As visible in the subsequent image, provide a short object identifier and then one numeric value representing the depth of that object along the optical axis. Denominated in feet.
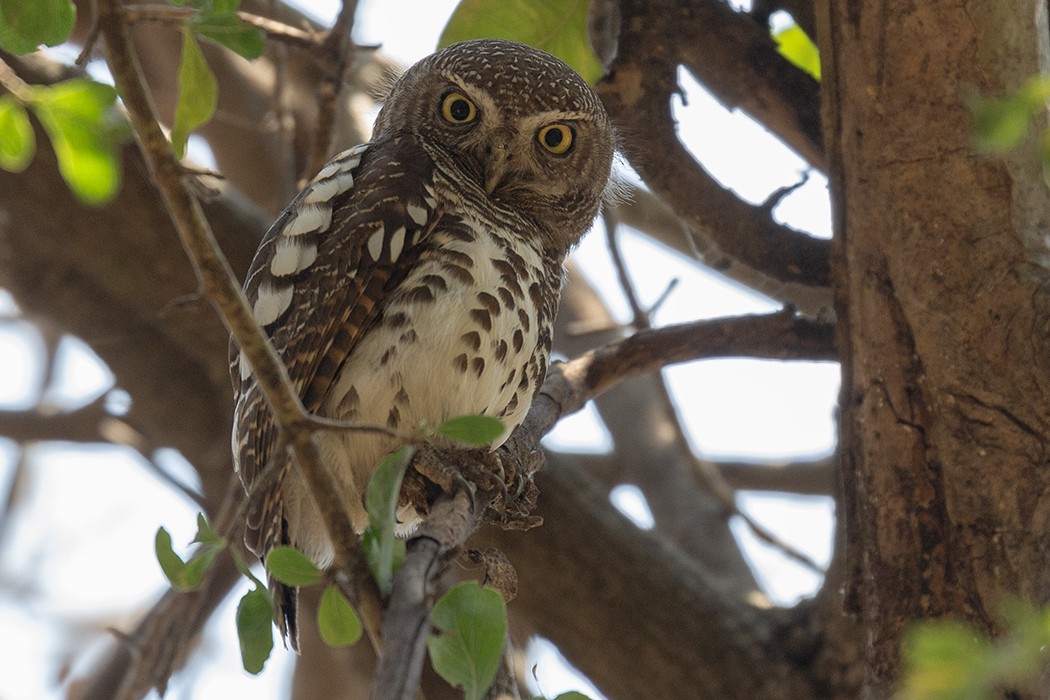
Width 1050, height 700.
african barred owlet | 15.99
